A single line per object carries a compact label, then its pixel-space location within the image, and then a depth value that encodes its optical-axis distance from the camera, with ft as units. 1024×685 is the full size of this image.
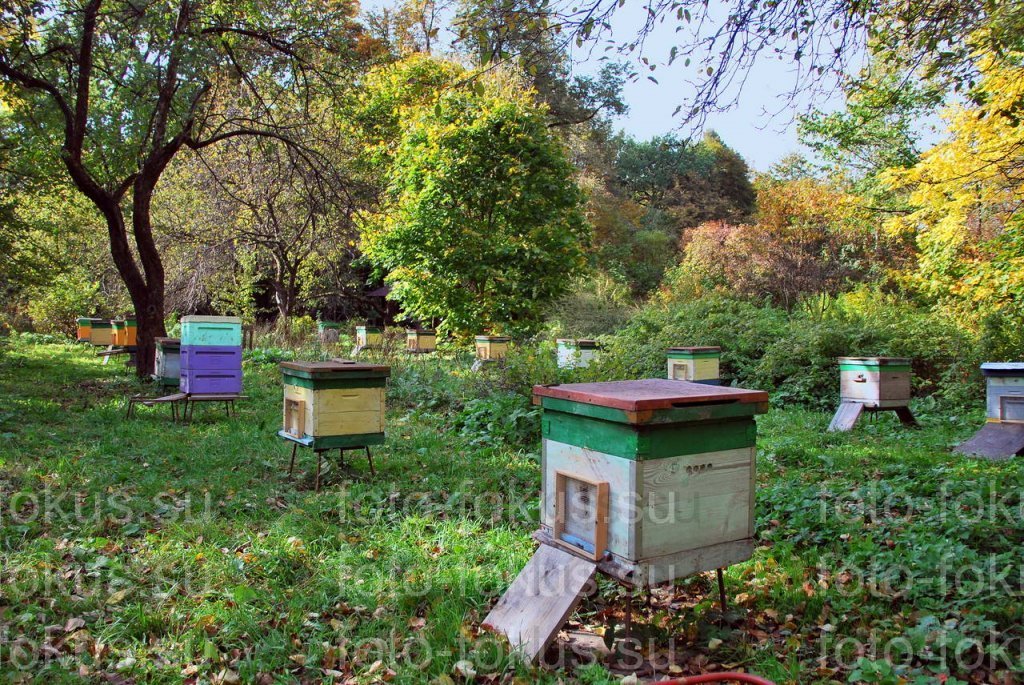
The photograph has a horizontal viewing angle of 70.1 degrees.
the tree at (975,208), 27.43
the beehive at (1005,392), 22.15
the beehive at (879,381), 27.30
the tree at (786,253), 70.64
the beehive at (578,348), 41.15
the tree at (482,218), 49.03
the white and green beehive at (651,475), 9.63
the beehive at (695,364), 32.96
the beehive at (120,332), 52.80
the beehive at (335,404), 18.99
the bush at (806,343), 34.50
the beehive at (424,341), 64.34
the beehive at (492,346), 47.16
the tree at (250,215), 58.59
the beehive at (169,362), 33.27
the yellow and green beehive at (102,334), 58.92
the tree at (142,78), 29.01
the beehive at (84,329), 67.05
